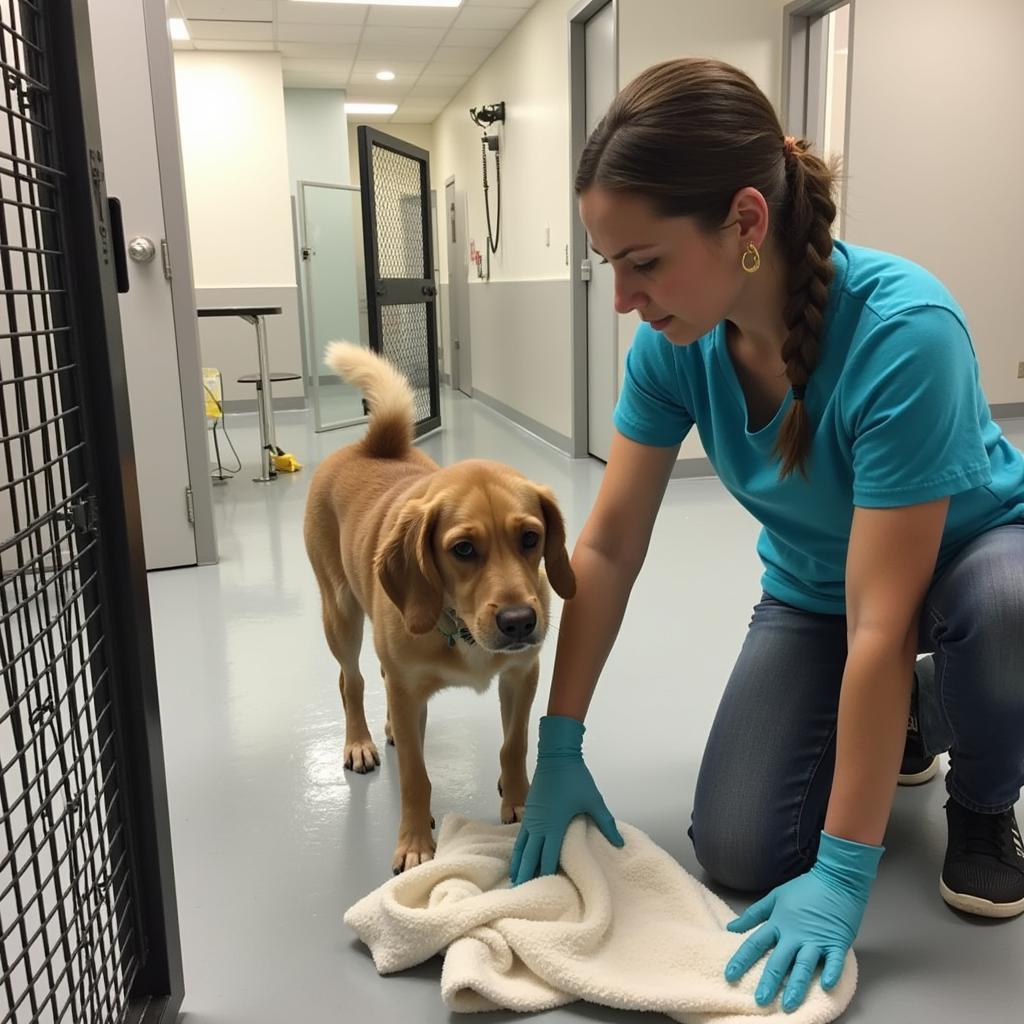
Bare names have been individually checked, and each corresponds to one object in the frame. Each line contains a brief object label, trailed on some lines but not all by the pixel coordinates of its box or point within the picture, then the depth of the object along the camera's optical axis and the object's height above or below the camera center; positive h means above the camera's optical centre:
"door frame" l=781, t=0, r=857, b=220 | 4.21 +1.11
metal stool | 4.85 -0.60
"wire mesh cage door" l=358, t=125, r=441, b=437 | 5.33 +0.34
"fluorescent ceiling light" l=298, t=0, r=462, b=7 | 6.25 +2.06
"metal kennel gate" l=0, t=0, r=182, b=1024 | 0.82 -0.22
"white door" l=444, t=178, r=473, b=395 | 8.91 +0.26
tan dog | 1.34 -0.40
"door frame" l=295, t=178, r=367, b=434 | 6.18 +0.02
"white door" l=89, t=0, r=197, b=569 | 2.84 +0.07
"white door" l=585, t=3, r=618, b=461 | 4.50 +0.00
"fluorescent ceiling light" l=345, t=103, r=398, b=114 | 9.78 +2.15
